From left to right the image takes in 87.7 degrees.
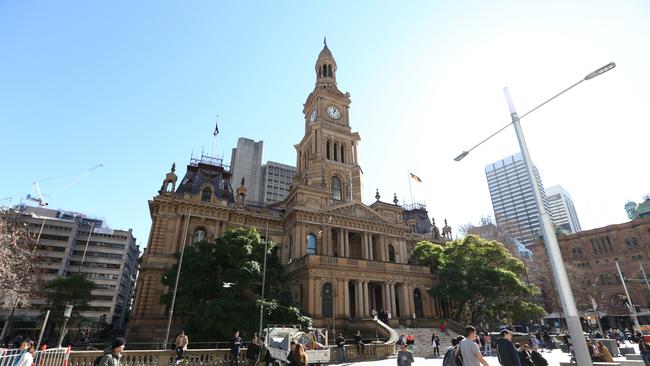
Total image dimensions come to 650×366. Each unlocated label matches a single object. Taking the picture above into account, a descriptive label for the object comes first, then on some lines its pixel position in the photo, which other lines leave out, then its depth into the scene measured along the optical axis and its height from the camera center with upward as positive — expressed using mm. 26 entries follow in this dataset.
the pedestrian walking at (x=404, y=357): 12383 -1239
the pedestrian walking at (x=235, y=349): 17312 -1246
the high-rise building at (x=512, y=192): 117750 +44089
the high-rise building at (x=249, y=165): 97188 +42863
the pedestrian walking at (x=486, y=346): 23491 -1759
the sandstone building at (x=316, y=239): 33344 +9182
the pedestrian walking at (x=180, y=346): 17281 -1077
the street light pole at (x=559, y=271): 6719 +1005
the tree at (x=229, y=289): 24062 +2591
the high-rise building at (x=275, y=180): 101075 +40439
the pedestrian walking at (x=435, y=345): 24562 -1664
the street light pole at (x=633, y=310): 28919 +662
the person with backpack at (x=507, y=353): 7328 -675
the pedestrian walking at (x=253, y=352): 16469 -1335
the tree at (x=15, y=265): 25219 +4703
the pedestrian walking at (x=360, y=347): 21719 -1526
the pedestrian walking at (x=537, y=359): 10438 -1151
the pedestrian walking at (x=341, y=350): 20266 -1582
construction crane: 89281 +30732
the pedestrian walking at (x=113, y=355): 6383 -567
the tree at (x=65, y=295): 44312 +3679
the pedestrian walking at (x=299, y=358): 9484 -935
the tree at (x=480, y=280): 33562 +3764
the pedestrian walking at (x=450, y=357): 8225 -847
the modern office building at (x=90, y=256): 65062 +13018
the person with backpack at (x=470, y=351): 7125 -621
